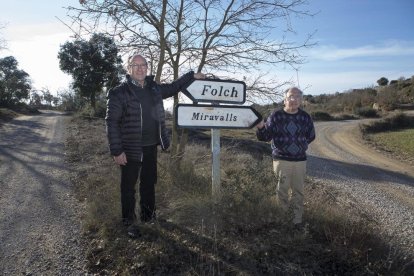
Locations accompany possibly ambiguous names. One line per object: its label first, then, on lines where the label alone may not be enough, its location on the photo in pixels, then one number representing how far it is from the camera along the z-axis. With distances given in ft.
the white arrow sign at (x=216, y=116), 16.81
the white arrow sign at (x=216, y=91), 16.89
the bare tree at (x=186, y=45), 24.02
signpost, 16.87
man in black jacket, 15.06
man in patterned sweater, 16.60
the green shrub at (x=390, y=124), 99.45
